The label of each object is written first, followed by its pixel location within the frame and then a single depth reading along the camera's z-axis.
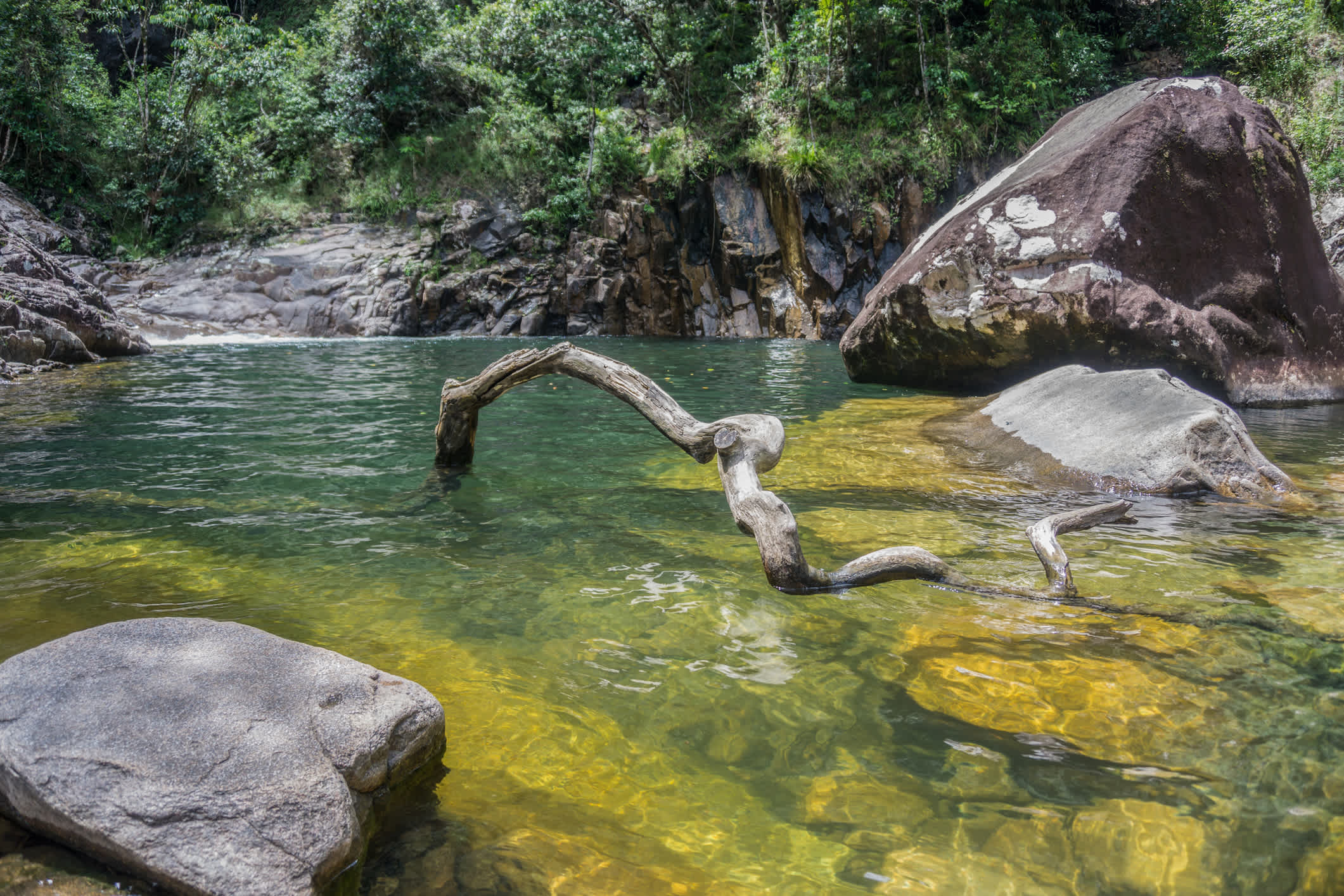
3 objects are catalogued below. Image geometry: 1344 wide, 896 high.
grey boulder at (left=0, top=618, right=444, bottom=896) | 1.56
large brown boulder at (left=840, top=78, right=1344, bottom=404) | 7.08
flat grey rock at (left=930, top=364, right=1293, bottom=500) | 4.50
